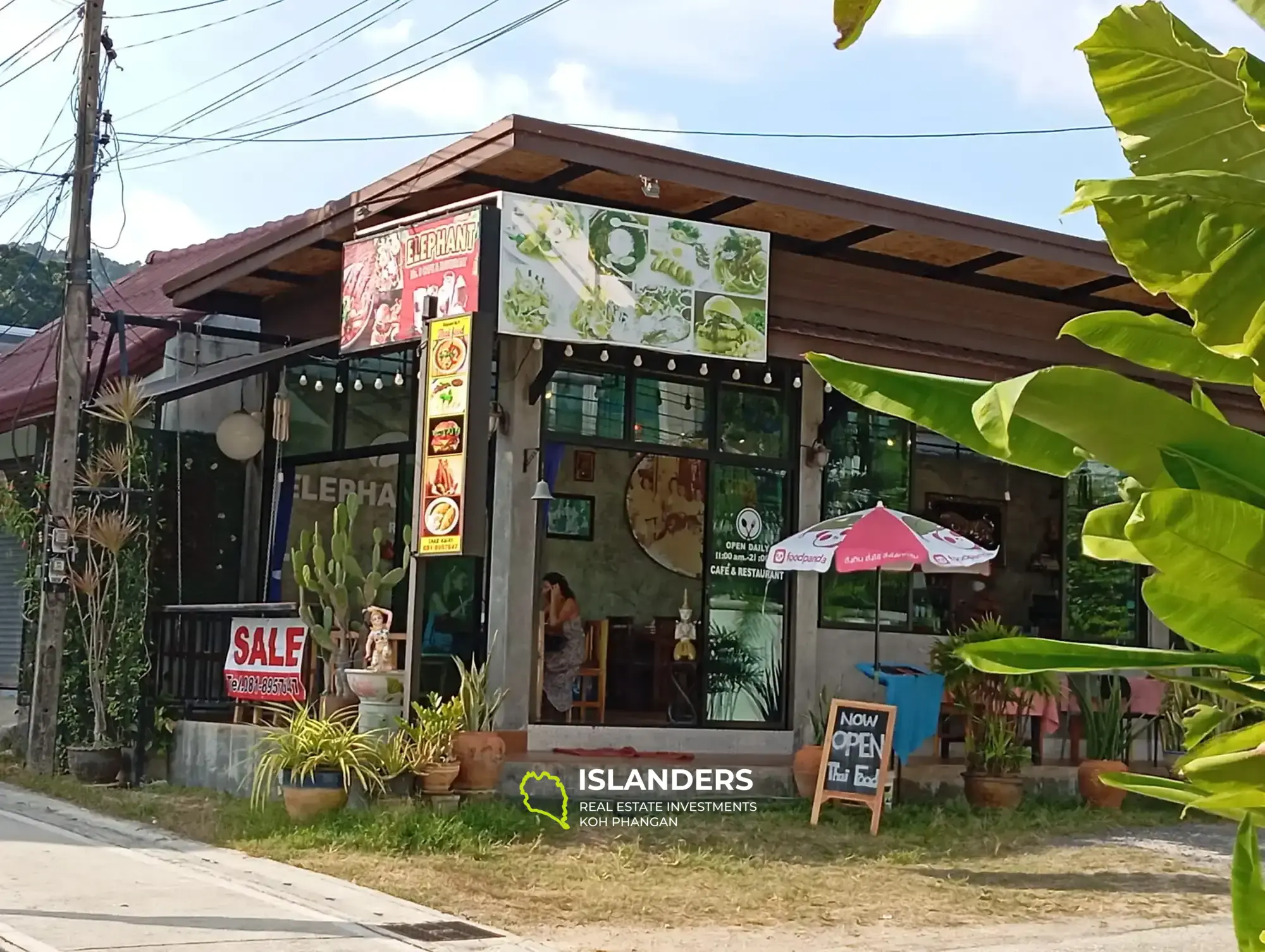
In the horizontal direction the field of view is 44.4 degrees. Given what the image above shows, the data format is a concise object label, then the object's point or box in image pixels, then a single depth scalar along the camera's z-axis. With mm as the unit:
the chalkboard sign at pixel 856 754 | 11141
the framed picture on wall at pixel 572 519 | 15617
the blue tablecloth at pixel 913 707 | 11906
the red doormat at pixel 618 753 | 12023
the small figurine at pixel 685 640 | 13164
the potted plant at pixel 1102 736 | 13039
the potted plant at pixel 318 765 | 10219
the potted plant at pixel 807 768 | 11781
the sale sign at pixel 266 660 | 11984
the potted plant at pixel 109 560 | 13062
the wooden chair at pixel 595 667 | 13922
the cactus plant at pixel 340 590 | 11508
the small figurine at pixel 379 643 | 11055
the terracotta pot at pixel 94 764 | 12742
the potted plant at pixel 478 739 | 10578
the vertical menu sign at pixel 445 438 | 10266
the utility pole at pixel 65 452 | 12984
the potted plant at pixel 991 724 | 12445
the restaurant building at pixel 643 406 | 10852
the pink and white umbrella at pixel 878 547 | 11250
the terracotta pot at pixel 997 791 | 12438
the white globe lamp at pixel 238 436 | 13992
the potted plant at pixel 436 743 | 10328
